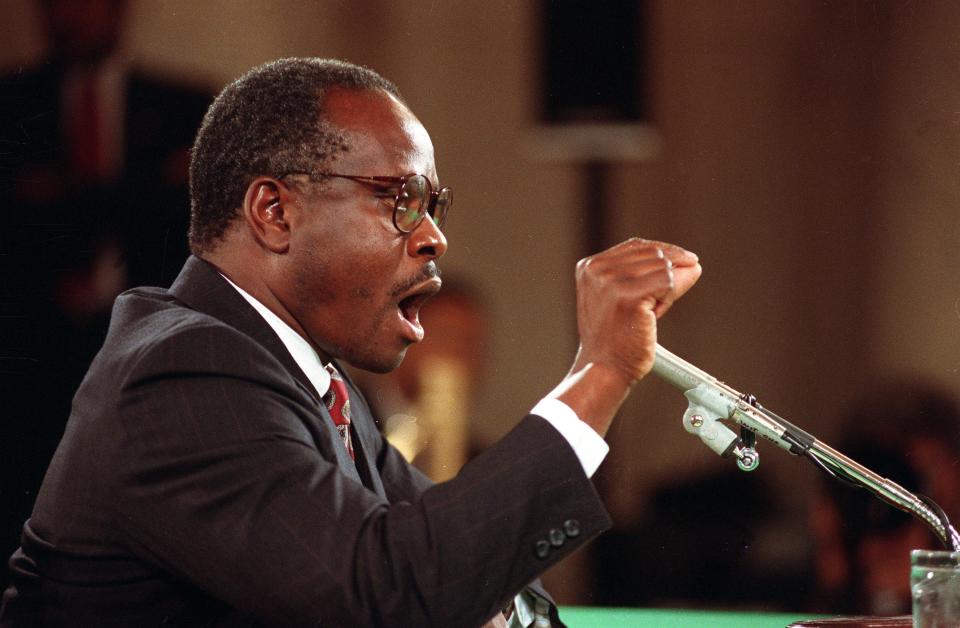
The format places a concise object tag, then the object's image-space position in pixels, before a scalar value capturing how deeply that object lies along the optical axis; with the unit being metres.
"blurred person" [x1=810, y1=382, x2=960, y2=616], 9.97
